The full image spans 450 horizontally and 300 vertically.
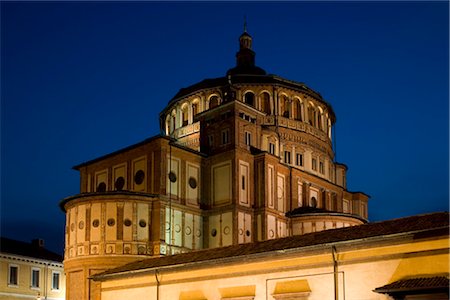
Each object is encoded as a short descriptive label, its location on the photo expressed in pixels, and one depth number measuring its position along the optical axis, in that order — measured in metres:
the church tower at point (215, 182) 40.47
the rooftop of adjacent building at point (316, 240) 20.64
